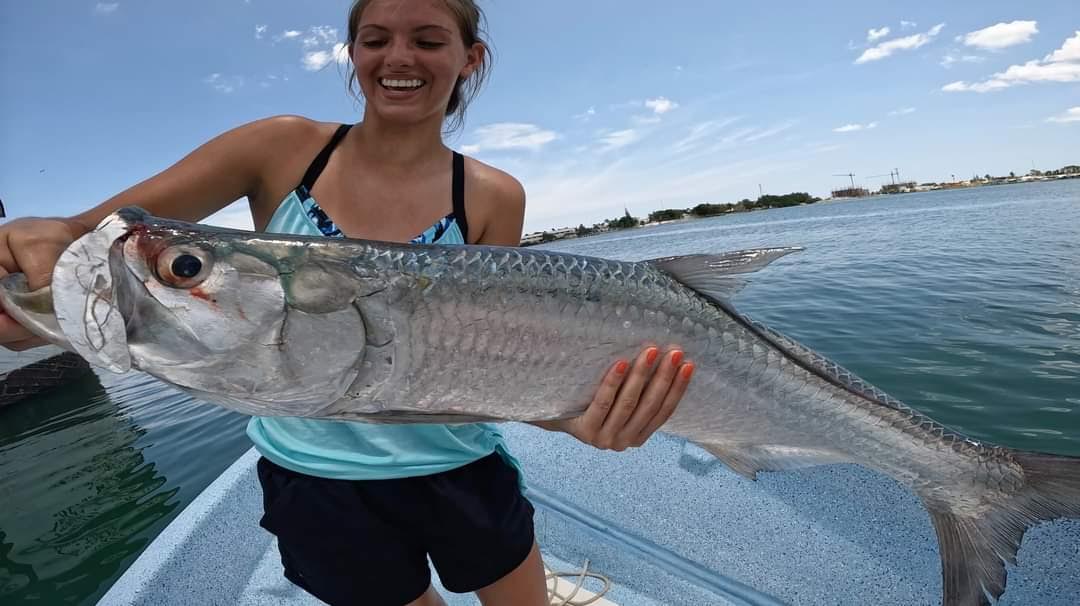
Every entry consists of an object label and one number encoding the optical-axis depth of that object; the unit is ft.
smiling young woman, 2.14
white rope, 3.44
